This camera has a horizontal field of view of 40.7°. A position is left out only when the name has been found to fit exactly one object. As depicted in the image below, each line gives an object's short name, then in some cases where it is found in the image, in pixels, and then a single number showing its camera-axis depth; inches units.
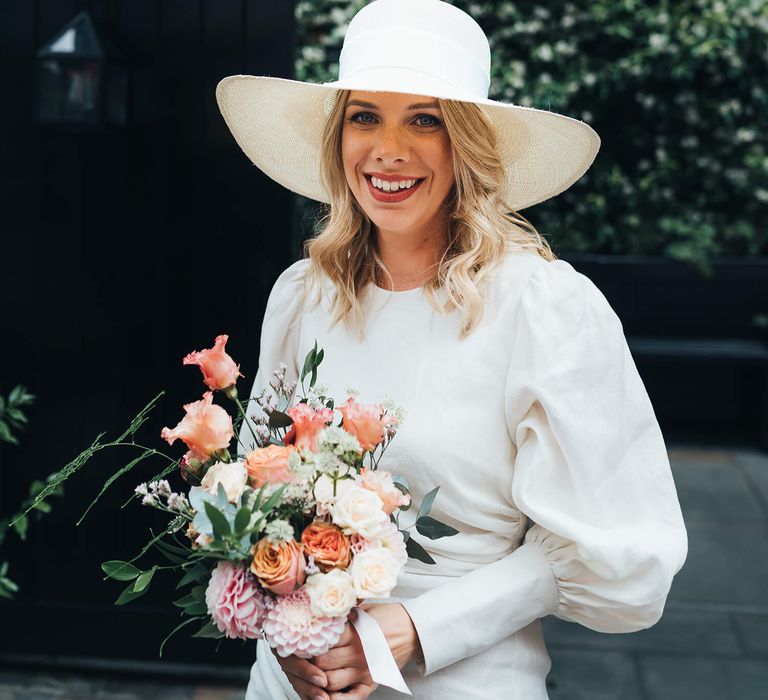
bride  64.3
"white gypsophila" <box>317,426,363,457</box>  56.7
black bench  249.0
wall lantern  125.0
